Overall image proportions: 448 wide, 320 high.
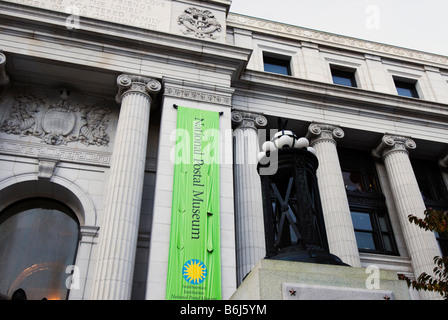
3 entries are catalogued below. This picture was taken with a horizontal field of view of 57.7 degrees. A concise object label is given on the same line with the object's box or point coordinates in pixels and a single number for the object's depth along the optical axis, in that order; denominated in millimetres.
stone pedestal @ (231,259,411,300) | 5602
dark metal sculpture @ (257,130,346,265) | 6691
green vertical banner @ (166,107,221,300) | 12453
